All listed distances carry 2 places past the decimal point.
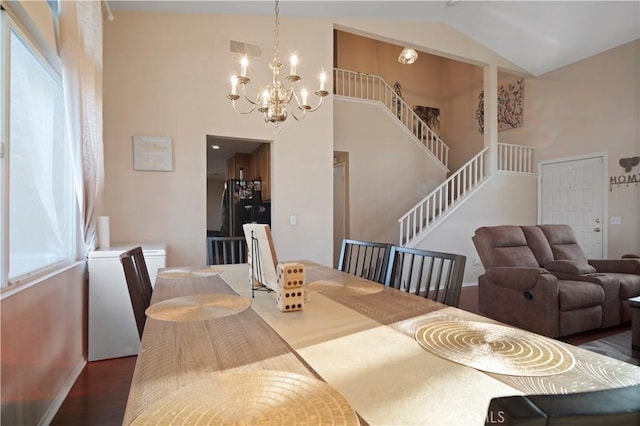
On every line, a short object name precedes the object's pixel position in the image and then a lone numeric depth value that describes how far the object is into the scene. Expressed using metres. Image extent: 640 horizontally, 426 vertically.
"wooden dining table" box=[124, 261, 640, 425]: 0.67
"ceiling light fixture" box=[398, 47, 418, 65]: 4.35
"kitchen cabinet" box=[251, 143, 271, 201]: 4.64
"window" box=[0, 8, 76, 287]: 1.60
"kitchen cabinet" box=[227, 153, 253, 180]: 6.08
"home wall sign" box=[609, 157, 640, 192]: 4.87
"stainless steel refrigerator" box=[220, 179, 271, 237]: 4.84
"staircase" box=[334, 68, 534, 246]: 5.54
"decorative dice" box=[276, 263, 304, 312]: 1.31
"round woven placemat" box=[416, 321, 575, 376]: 0.82
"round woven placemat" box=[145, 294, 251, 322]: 1.24
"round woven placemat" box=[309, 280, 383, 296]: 1.64
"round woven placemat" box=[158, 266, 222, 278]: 2.04
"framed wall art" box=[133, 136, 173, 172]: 3.39
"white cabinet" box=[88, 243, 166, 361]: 2.64
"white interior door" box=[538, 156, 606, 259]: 5.34
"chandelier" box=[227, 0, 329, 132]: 2.33
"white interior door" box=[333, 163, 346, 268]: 6.10
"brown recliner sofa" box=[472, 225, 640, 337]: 3.06
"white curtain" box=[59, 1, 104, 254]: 2.28
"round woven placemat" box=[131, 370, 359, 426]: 0.61
